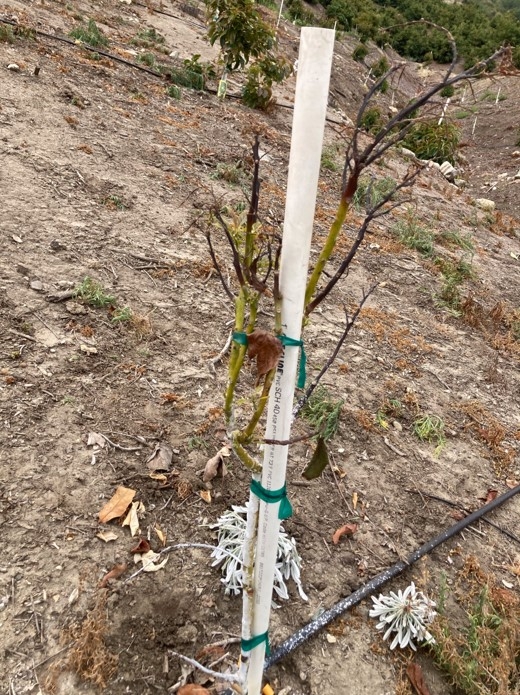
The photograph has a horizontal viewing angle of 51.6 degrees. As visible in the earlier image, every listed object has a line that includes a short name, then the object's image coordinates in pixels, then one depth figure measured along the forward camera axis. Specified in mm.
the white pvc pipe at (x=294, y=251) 943
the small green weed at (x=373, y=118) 8694
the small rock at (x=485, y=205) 7980
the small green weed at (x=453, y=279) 4620
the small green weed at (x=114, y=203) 4121
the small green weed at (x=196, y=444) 2500
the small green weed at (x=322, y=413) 2836
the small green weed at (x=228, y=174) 5051
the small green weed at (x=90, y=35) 6905
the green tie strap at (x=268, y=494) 1270
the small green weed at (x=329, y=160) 6543
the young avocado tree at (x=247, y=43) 6371
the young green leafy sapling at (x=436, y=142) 9914
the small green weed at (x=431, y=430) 3068
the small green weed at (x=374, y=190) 6002
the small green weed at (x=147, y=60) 7277
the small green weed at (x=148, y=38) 8195
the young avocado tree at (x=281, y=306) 960
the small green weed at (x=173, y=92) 6676
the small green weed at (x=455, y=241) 5922
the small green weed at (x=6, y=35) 5941
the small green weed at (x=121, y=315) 3064
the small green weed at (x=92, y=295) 3121
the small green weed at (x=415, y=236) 5426
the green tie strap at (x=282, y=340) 1135
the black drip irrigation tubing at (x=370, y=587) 1851
